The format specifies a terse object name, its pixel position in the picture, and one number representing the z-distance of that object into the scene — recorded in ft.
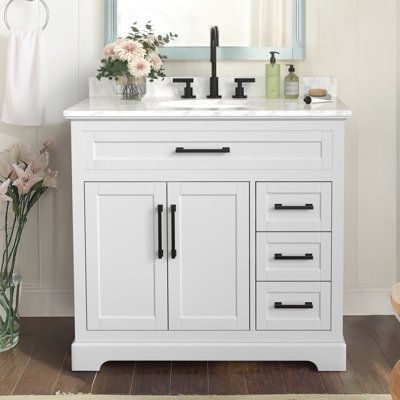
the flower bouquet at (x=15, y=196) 10.92
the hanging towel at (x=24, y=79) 11.35
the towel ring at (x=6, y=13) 11.51
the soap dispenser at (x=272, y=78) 11.39
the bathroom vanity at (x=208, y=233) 9.84
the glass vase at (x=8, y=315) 10.91
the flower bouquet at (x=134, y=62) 10.96
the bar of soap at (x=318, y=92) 11.21
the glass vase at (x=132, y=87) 11.19
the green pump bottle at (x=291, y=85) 11.39
